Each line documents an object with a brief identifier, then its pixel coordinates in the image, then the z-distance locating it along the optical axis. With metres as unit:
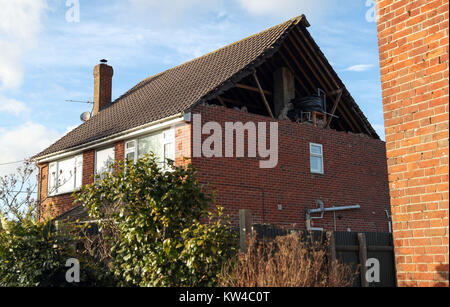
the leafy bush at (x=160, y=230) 7.43
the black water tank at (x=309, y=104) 17.32
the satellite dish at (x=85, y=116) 24.05
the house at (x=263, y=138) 14.74
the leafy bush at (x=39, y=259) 9.02
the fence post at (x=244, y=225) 7.54
